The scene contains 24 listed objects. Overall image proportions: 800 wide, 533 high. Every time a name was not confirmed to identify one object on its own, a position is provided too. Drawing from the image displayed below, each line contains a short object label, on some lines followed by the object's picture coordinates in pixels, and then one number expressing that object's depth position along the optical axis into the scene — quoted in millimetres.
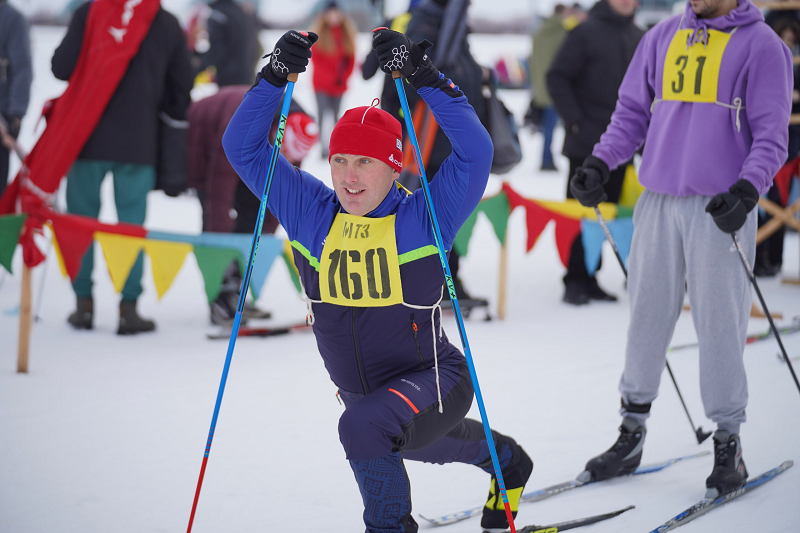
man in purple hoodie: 5660
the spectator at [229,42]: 16844
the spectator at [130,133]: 9430
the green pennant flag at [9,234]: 8414
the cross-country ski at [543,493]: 5430
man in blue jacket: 4418
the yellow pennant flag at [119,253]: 8945
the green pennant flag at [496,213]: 10773
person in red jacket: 20641
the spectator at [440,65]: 10086
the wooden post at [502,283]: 10762
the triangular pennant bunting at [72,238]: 8836
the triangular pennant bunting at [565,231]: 11000
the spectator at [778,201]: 12867
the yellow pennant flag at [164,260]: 9094
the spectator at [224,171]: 9953
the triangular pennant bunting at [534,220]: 10906
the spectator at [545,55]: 21156
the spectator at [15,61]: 11320
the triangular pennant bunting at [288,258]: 9587
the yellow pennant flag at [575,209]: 10977
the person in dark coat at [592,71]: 11195
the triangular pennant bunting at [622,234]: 10719
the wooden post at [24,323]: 8148
